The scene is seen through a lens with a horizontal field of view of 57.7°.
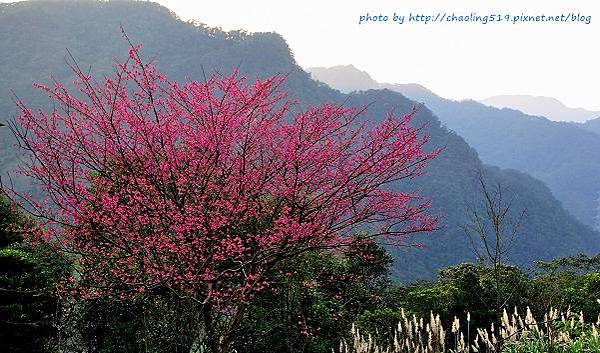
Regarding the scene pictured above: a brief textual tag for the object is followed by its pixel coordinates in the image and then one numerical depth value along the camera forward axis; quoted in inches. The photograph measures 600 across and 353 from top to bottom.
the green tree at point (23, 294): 324.5
